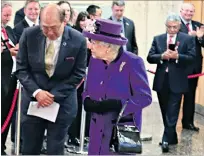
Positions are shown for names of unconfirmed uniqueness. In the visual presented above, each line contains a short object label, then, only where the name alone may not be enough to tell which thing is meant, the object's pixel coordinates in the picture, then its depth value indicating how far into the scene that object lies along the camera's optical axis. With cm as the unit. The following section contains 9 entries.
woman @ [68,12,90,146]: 742
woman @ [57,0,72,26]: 732
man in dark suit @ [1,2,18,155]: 634
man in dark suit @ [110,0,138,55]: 825
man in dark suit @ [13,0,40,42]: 702
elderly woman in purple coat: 416
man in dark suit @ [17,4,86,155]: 495
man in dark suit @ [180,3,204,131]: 853
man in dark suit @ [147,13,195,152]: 737
